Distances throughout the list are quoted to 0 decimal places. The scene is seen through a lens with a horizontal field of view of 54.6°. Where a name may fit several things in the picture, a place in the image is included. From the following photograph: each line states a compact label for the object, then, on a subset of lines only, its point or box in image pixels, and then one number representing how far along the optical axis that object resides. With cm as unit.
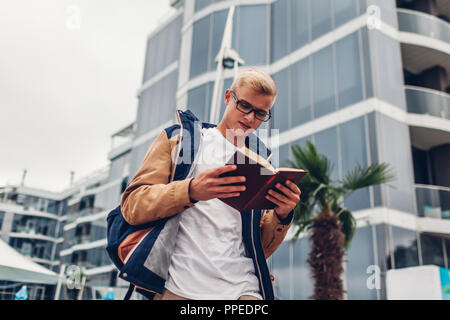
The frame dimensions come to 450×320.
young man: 146
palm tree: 767
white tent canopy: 823
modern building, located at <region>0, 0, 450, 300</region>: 1294
